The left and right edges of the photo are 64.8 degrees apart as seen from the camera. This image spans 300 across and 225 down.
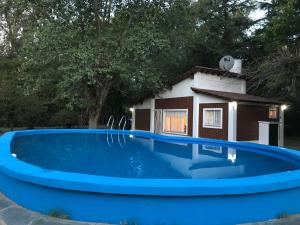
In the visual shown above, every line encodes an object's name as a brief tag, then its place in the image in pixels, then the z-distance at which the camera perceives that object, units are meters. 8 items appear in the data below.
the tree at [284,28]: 13.48
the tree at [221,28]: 18.71
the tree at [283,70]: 9.54
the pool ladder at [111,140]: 10.02
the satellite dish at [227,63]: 14.29
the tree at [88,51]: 12.54
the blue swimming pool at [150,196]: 2.95
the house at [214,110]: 12.06
